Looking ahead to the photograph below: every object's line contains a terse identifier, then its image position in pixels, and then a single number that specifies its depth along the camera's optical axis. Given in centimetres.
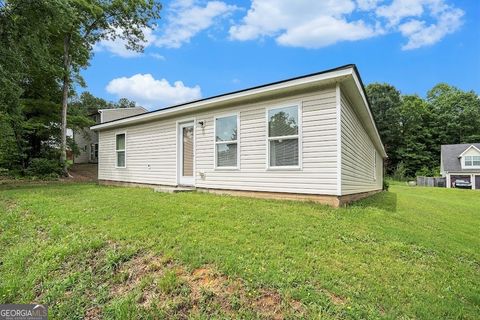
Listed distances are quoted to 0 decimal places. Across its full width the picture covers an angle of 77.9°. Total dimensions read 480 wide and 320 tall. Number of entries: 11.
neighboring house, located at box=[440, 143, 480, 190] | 3041
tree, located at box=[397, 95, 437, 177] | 3841
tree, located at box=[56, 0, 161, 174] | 1658
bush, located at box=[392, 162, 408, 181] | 3500
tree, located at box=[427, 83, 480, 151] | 3990
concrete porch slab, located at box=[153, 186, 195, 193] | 884
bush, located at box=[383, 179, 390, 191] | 1752
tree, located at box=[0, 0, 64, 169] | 1034
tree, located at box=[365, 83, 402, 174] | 3909
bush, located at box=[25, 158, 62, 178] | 1558
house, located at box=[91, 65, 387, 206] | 635
